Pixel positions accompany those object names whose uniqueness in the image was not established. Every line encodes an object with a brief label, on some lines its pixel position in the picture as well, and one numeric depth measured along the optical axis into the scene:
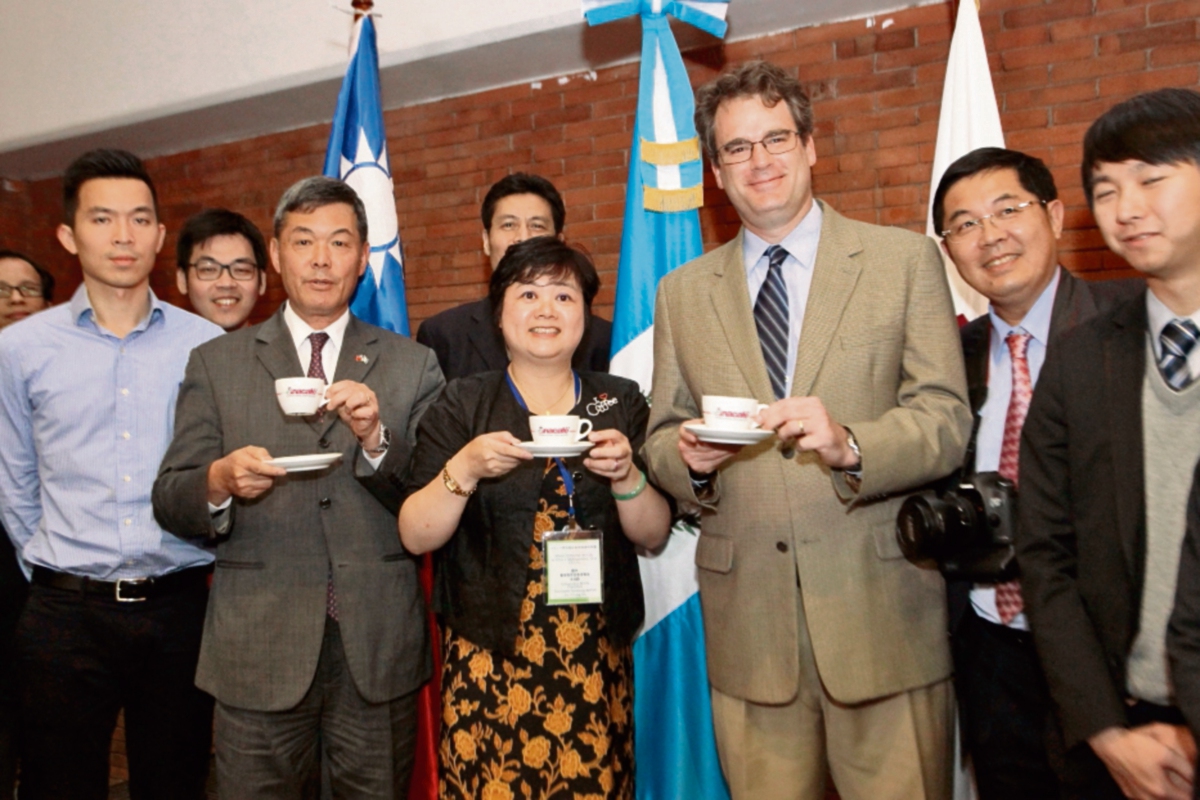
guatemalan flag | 2.80
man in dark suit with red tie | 2.03
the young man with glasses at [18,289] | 3.50
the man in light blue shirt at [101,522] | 2.42
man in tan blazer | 1.81
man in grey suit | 2.17
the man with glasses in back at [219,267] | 3.33
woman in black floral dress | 2.00
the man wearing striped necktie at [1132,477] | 1.49
